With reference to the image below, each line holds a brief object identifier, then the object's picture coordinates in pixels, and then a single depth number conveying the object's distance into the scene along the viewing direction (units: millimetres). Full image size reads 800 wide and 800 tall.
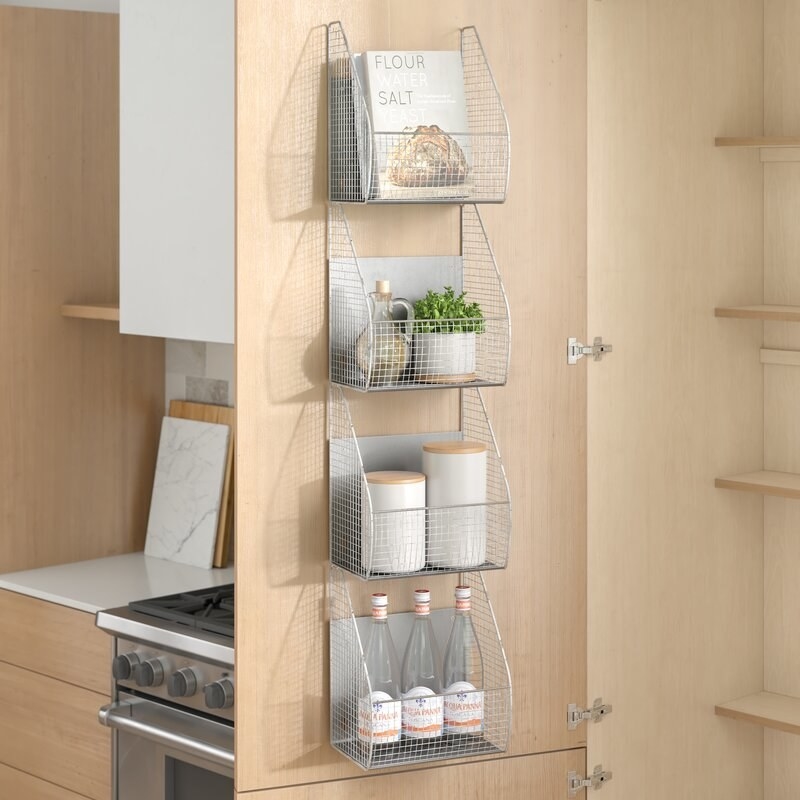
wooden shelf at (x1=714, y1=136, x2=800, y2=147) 5110
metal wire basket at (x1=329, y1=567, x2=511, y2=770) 4386
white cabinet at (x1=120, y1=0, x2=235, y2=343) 5159
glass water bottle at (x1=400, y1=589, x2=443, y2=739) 4334
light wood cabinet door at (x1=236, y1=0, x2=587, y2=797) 4334
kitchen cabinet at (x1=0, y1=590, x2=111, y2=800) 5452
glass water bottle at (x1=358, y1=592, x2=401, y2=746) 4278
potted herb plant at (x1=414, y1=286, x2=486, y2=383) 4289
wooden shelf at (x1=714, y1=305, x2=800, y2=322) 5077
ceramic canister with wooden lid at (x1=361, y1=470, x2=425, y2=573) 4270
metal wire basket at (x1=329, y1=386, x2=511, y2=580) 4282
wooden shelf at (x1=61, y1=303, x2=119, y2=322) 5880
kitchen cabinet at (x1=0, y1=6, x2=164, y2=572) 5973
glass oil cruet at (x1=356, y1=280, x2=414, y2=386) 4215
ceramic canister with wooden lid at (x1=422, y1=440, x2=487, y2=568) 4374
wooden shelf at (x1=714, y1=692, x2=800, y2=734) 5252
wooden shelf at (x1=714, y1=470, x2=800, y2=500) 5185
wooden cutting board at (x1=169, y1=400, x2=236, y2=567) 6132
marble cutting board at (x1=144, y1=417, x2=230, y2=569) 6181
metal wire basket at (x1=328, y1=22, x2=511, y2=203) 4204
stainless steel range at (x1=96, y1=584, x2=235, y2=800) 4828
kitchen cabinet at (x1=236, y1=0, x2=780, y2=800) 4382
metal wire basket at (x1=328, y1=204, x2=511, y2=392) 4267
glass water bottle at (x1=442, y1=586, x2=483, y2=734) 4419
